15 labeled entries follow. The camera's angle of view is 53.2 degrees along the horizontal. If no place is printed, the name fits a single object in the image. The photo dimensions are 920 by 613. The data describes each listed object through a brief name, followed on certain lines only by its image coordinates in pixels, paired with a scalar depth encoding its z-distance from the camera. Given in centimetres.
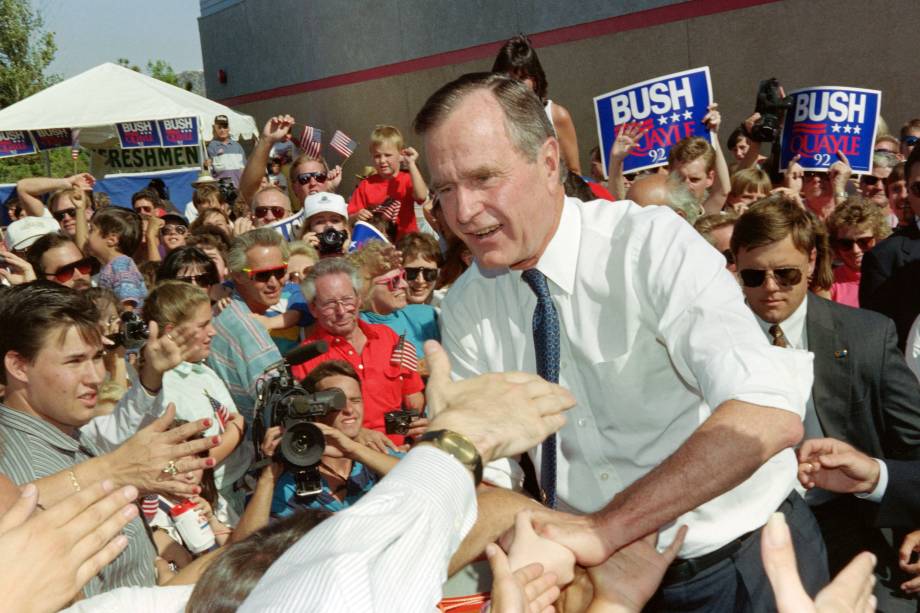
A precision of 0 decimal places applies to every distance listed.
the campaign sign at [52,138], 1449
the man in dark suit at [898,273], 420
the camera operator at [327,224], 649
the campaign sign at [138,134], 1472
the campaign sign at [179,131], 1445
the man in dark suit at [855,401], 295
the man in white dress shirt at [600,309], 218
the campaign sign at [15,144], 1446
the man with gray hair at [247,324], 476
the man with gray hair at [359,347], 481
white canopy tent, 1429
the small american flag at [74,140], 1461
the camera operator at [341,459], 370
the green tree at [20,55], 2944
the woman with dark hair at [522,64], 496
